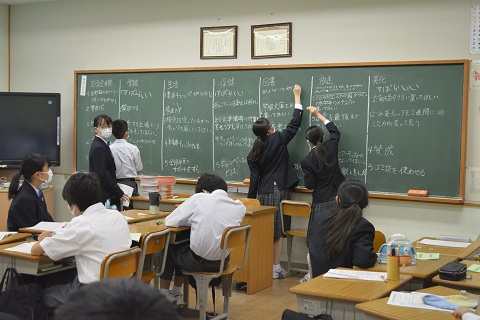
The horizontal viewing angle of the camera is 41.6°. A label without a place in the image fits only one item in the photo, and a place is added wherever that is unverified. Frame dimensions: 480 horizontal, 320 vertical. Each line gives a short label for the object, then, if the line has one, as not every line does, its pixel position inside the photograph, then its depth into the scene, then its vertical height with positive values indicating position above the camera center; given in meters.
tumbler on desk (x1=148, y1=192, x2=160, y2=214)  5.66 -0.66
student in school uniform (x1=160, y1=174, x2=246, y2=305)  4.70 -0.71
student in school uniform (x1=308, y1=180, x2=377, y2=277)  3.83 -0.63
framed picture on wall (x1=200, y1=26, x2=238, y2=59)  7.07 +0.99
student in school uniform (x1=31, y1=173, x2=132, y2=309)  3.75 -0.66
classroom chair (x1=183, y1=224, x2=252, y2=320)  4.65 -1.07
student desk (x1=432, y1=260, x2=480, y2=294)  3.46 -0.82
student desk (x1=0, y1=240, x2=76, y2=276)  3.84 -0.84
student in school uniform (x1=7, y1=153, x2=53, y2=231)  4.80 -0.52
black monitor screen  7.86 +0.00
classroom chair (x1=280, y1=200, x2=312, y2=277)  6.35 -0.83
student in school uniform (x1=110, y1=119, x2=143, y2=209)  6.89 -0.30
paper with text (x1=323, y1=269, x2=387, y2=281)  3.53 -0.81
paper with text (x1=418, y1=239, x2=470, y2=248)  4.87 -0.85
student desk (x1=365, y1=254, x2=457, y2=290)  3.71 -0.83
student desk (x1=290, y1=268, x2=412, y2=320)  3.13 -0.81
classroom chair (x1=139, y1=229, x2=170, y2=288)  4.25 -0.84
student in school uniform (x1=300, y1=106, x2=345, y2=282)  6.23 -0.36
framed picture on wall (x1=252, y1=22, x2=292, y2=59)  6.75 +0.98
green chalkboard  6.00 +0.19
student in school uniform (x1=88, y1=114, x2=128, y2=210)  6.38 -0.42
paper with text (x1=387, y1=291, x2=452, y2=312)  2.92 -0.79
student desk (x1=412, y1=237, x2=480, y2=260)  4.48 -0.85
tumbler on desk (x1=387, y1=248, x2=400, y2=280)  3.47 -0.74
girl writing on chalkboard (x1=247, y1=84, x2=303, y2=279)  6.56 -0.34
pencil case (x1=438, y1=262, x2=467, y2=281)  3.54 -0.77
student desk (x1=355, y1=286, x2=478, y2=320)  2.73 -0.79
